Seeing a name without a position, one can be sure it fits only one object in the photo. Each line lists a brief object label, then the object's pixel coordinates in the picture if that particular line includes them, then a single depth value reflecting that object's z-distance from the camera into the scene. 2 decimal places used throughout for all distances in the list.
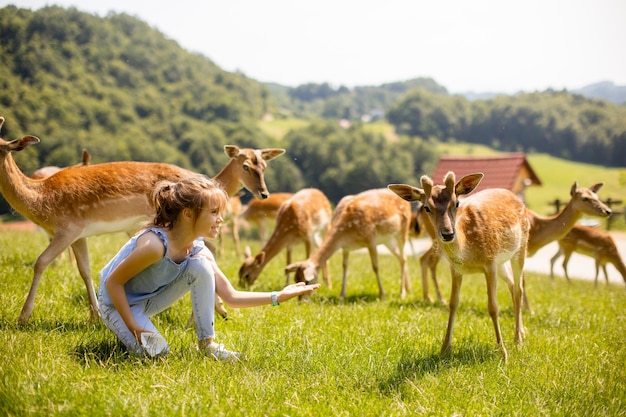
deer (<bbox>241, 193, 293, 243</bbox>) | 13.99
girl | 3.92
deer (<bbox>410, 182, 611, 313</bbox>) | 8.37
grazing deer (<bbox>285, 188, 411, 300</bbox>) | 8.22
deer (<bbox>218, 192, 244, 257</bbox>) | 14.48
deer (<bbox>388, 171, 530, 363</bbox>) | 4.63
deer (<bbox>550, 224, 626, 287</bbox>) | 11.44
